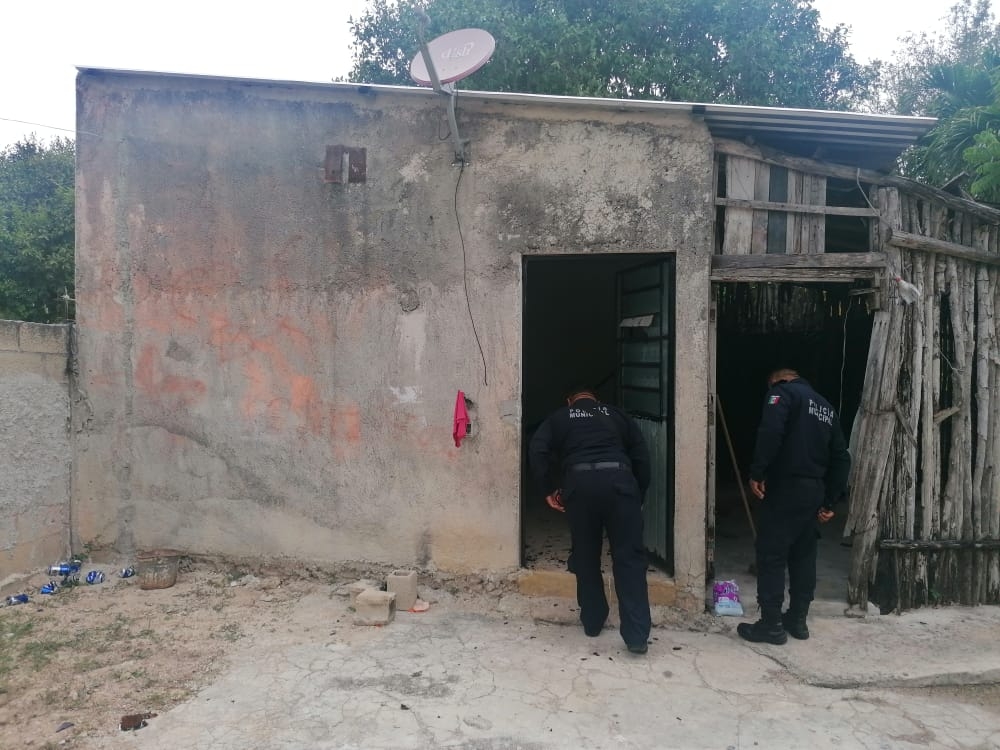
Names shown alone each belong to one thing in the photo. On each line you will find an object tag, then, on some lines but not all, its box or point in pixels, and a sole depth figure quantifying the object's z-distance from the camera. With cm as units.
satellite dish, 454
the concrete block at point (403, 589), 485
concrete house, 484
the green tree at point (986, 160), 581
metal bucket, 509
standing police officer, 442
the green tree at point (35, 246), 1490
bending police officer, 430
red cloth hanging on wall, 497
